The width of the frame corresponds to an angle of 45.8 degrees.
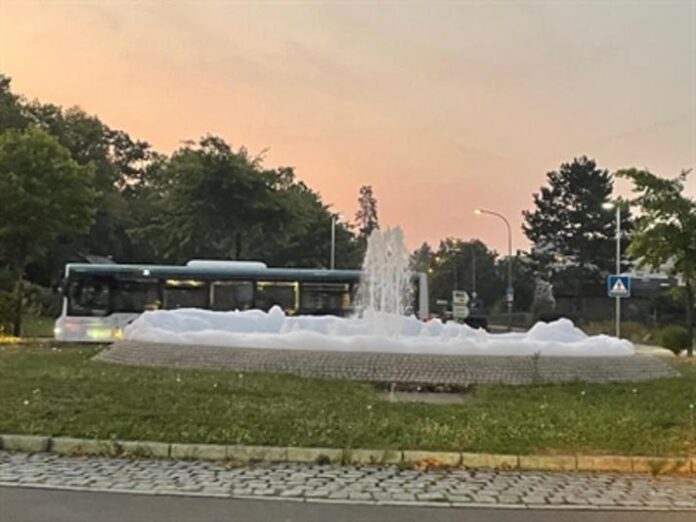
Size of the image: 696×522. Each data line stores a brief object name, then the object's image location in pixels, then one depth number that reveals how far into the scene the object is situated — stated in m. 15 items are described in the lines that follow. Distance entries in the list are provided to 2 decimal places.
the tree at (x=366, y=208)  132.82
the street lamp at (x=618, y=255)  40.61
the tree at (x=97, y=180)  59.19
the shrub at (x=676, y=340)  30.92
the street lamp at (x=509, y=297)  56.91
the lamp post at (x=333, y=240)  65.69
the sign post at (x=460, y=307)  55.71
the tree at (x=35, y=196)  29.48
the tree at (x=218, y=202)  45.72
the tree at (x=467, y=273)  97.19
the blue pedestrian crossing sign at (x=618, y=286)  32.00
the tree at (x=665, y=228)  27.75
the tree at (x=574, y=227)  74.56
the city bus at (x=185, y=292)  28.61
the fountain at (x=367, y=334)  16.16
